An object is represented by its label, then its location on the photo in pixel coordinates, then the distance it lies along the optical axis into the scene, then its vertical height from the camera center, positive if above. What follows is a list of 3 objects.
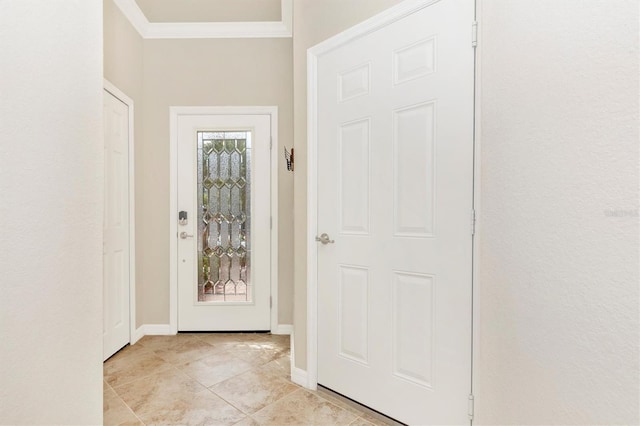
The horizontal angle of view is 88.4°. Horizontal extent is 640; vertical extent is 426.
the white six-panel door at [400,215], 1.40 -0.06
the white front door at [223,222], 2.88 -0.18
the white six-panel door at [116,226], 2.35 -0.19
